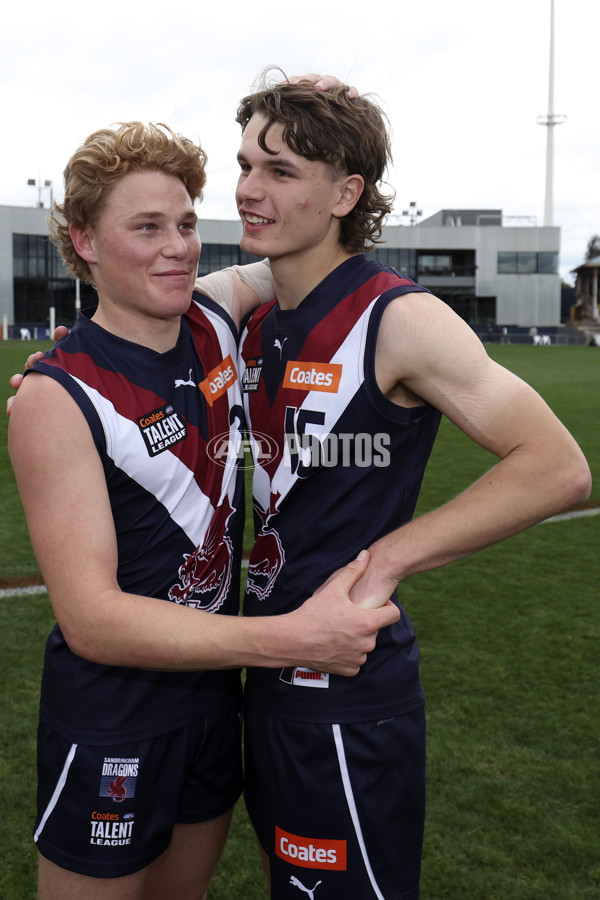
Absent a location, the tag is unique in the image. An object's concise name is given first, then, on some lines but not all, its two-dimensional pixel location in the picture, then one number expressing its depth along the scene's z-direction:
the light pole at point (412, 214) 68.14
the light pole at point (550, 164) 70.44
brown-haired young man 2.07
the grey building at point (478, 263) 60.19
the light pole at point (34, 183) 57.53
